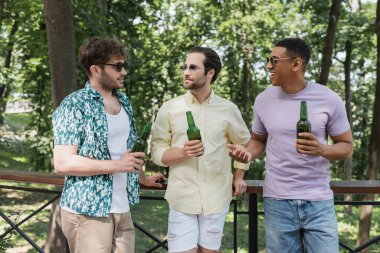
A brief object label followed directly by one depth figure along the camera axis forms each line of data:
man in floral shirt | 2.27
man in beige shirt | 2.62
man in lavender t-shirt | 2.50
